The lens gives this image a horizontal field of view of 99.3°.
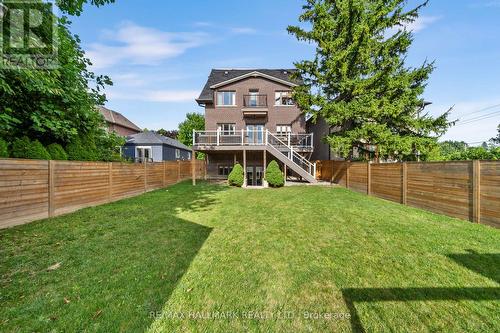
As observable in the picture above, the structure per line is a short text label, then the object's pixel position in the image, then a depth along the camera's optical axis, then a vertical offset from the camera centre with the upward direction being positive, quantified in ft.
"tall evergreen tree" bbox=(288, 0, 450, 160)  39.42 +16.64
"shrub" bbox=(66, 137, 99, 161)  25.57 +2.00
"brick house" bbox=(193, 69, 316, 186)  62.75 +16.70
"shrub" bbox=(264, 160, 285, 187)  44.24 -2.12
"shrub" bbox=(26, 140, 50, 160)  20.62 +1.40
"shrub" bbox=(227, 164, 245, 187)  45.42 -2.43
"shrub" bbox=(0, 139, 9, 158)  17.78 +1.43
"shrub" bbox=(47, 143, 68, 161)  23.15 +1.55
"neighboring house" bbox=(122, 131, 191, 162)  77.05 +6.84
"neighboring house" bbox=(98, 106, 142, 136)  98.45 +21.49
